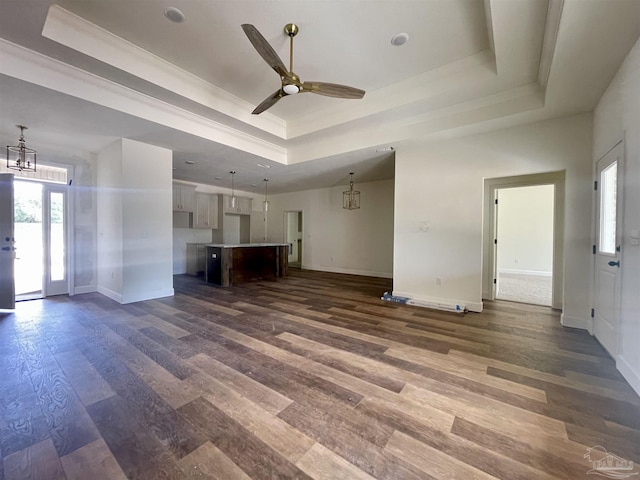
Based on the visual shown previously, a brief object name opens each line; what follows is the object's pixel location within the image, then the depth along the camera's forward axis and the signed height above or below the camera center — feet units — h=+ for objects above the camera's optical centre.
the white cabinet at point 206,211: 24.42 +2.39
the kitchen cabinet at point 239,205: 26.03 +3.32
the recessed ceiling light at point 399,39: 8.57 +6.90
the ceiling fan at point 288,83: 6.79 +5.07
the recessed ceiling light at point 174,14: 7.60 +6.84
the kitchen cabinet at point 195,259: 23.52 -2.32
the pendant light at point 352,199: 22.08 +3.57
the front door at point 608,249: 7.89 -0.38
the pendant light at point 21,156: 11.86 +4.15
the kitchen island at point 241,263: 18.57 -2.14
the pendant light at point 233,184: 20.35 +5.14
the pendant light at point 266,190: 22.55 +5.09
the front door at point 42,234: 14.56 -0.01
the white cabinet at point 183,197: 22.43 +3.47
